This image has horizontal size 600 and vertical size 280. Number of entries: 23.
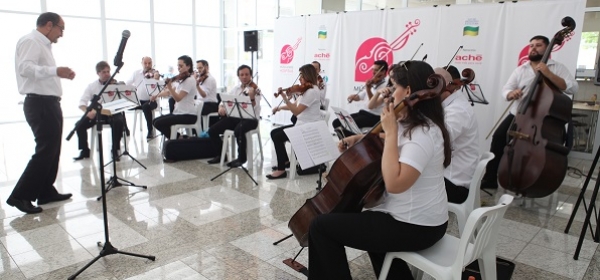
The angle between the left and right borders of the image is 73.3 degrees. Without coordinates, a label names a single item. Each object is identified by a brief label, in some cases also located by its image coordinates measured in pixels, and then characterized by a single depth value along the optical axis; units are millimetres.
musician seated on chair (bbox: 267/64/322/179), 4422
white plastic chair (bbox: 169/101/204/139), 5422
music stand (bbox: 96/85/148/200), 4074
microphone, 2402
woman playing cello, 1610
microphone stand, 2385
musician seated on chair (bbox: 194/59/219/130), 5991
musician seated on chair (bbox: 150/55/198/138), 5344
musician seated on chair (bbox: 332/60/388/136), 5246
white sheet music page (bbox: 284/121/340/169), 2809
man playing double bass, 3859
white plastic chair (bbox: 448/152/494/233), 2451
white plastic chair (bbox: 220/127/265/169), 4980
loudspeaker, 8289
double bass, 3023
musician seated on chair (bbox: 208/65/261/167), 4930
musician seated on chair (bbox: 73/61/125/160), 5234
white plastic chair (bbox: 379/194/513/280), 1594
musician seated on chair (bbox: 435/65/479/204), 2633
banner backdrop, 5070
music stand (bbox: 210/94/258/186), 4578
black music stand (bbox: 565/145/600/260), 2611
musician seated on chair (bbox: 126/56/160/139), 6699
